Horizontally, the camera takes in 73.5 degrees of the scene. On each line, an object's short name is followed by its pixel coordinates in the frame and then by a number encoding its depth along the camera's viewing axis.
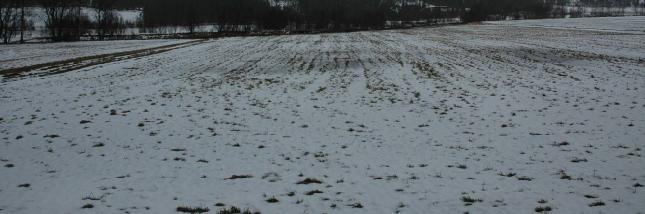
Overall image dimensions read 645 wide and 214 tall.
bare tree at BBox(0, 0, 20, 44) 79.75
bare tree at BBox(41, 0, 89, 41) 92.94
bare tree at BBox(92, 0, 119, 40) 103.38
